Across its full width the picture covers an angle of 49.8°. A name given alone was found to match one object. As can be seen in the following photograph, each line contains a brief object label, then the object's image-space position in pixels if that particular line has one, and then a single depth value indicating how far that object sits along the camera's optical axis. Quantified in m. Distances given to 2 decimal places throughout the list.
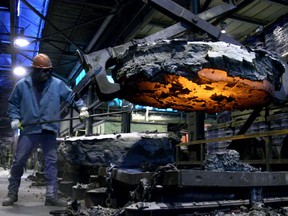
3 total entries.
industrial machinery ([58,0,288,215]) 2.23
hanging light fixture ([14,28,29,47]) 8.94
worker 3.66
